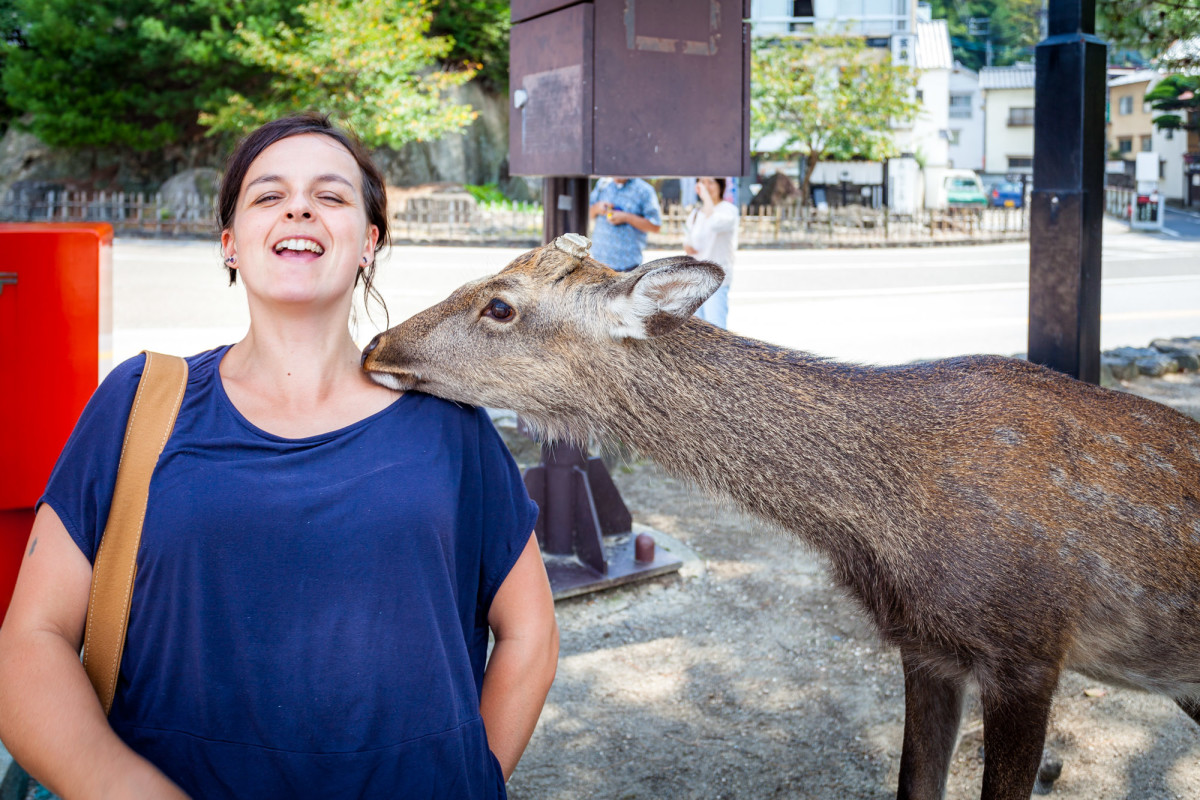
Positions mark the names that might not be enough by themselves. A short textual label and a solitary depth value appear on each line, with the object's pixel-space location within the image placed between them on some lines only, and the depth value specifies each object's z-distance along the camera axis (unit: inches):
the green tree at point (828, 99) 1111.6
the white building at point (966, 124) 2122.3
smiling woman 73.4
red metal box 115.2
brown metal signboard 184.5
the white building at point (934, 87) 1578.5
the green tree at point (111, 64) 970.7
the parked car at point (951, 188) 1561.3
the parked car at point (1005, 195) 1744.0
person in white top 326.3
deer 109.0
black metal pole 203.9
